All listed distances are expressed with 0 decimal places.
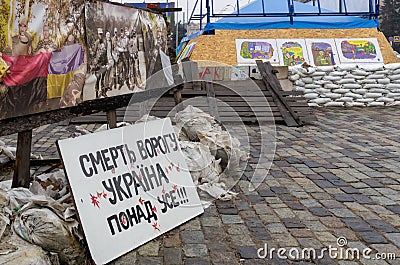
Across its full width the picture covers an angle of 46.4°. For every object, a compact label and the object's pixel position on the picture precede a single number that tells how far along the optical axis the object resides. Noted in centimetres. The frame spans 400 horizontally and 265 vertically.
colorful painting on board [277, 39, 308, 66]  1415
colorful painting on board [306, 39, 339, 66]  1417
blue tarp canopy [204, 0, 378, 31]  1539
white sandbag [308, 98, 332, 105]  1220
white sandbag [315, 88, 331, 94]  1220
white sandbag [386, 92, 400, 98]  1247
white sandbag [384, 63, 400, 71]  1235
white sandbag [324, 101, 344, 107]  1223
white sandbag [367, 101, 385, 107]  1242
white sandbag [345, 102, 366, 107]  1235
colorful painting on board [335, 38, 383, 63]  1433
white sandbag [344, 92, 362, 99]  1226
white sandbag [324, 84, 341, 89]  1220
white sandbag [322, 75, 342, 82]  1212
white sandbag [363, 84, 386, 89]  1231
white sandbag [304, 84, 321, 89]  1221
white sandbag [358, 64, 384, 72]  1223
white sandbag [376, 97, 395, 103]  1245
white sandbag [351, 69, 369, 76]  1220
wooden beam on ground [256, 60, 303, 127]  957
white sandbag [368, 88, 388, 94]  1237
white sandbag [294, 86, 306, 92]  1214
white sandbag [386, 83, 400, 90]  1245
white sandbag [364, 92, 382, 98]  1234
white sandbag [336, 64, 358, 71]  1220
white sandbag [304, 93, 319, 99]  1216
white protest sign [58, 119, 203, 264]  335
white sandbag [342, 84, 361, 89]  1224
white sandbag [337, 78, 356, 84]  1215
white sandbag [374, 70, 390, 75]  1227
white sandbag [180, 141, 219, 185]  475
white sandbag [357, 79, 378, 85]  1228
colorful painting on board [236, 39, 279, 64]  1423
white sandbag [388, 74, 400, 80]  1233
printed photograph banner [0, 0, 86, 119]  299
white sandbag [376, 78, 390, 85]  1234
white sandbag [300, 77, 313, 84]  1215
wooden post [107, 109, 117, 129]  473
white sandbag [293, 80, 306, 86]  1209
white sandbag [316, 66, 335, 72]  1212
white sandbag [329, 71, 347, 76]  1213
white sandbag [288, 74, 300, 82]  1206
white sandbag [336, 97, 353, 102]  1226
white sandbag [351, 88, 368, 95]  1233
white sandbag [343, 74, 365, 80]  1220
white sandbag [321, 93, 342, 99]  1223
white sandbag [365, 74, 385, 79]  1223
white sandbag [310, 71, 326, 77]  1209
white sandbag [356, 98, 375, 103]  1238
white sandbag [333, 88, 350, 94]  1223
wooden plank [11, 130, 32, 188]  388
